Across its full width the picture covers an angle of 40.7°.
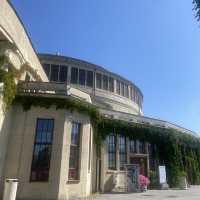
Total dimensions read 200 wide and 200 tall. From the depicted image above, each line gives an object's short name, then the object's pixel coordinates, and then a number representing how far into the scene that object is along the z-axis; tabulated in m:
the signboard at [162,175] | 23.61
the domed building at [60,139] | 15.02
